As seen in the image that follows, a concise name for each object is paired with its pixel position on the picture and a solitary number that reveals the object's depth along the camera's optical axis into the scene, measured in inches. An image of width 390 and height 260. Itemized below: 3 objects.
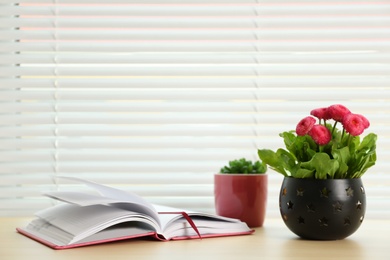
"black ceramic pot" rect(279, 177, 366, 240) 57.7
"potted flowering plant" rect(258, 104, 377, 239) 57.7
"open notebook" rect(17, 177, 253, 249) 56.6
